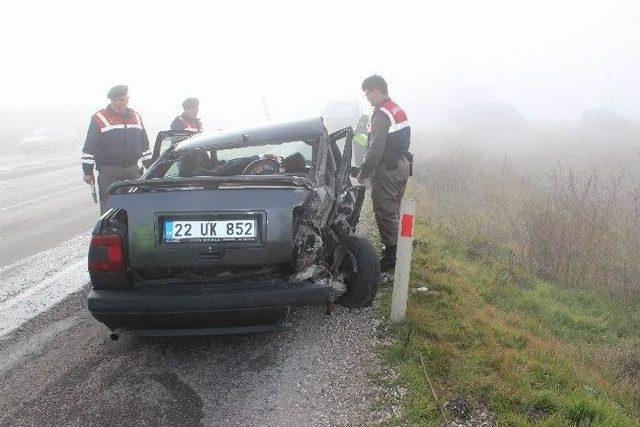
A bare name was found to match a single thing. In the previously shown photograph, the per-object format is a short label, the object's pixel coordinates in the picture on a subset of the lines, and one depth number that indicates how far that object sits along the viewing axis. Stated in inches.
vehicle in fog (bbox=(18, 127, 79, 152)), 892.0
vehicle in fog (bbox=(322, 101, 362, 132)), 903.1
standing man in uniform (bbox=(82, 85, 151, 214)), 220.8
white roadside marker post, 137.5
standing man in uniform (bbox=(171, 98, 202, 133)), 291.0
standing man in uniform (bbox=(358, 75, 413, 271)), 183.9
